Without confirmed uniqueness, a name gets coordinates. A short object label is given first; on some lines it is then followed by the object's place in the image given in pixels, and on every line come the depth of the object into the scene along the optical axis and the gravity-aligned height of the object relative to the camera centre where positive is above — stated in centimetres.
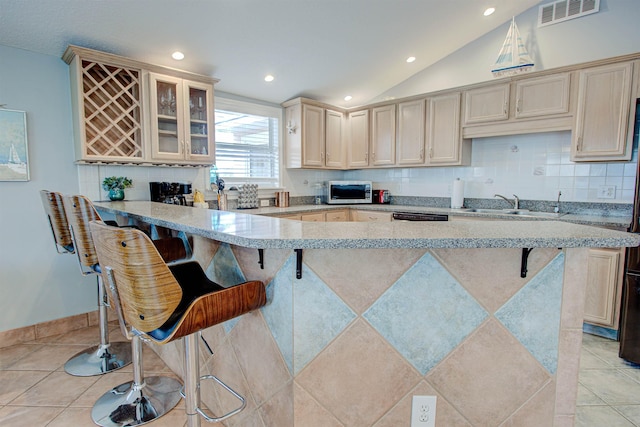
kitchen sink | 319 -25
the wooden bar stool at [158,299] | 109 -41
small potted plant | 292 -2
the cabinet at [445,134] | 371 +60
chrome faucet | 358 -14
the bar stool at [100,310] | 180 -89
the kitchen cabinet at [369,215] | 398 -36
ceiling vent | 308 +169
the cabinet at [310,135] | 414 +65
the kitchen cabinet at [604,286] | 262 -77
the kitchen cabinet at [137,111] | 264 +62
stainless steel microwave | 450 -7
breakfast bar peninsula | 125 -54
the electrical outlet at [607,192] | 304 -3
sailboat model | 321 +126
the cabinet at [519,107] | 308 +80
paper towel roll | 386 -8
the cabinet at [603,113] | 276 +63
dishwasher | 357 -32
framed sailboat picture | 250 +27
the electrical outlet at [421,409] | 129 -85
